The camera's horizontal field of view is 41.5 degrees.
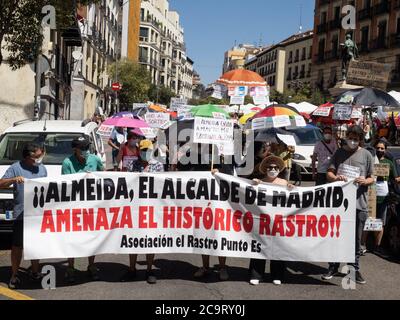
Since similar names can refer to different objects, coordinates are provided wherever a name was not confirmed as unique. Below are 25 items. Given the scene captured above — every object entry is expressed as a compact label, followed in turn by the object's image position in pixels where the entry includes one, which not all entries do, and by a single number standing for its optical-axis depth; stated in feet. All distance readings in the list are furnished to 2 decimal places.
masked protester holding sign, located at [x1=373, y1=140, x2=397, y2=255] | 26.02
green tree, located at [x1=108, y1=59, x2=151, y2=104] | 171.63
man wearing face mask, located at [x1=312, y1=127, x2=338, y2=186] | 32.65
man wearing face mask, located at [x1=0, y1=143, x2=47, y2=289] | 19.36
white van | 27.68
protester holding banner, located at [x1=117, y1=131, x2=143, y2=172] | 26.23
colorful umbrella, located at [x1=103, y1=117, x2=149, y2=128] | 36.11
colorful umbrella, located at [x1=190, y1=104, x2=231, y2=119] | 32.03
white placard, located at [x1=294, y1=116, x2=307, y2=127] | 33.24
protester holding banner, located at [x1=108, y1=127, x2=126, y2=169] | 46.85
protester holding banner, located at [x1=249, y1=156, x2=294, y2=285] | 20.75
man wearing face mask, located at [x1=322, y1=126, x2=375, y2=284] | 21.18
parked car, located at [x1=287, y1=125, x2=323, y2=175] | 54.97
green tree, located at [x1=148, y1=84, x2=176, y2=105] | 246.10
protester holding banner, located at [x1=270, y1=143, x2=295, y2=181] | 35.22
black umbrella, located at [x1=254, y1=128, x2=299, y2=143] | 39.38
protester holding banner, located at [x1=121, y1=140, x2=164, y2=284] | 20.58
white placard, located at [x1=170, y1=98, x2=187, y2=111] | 52.70
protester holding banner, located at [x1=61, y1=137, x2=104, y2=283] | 20.65
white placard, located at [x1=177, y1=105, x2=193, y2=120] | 45.56
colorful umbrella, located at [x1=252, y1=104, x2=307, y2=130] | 32.91
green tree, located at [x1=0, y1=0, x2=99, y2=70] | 41.32
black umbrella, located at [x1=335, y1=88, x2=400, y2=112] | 41.63
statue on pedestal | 88.12
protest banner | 20.34
